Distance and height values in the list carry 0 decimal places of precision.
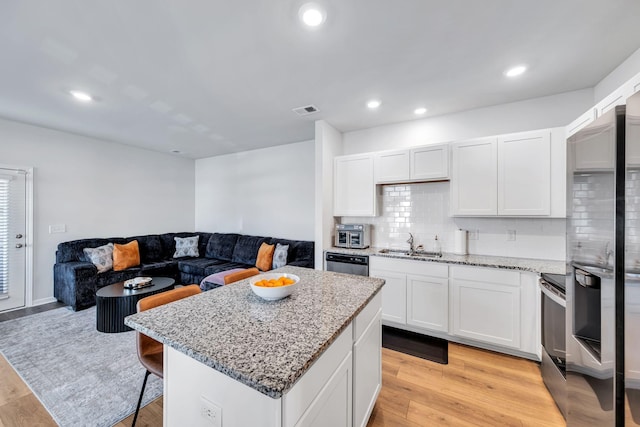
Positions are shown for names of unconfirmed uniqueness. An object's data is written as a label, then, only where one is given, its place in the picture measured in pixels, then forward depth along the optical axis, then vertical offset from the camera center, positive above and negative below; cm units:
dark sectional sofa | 355 -83
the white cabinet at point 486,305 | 239 -91
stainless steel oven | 177 -94
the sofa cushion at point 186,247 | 496 -69
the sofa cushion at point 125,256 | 397 -71
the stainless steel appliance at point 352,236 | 336 -31
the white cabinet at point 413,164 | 294 +60
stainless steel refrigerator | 101 -26
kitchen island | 83 -52
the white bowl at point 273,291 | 142 -45
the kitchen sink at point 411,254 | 293 -50
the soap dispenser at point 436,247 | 319 -43
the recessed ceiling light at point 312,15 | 154 +125
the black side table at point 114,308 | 283 -109
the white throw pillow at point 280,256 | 392 -68
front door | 345 -37
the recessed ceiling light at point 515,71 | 217 +126
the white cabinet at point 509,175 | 245 +39
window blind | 344 -32
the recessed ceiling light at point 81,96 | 266 +126
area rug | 178 -137
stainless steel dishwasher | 311 -64
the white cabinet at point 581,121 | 187 +75
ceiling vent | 303 +127
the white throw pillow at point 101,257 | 377 -68
